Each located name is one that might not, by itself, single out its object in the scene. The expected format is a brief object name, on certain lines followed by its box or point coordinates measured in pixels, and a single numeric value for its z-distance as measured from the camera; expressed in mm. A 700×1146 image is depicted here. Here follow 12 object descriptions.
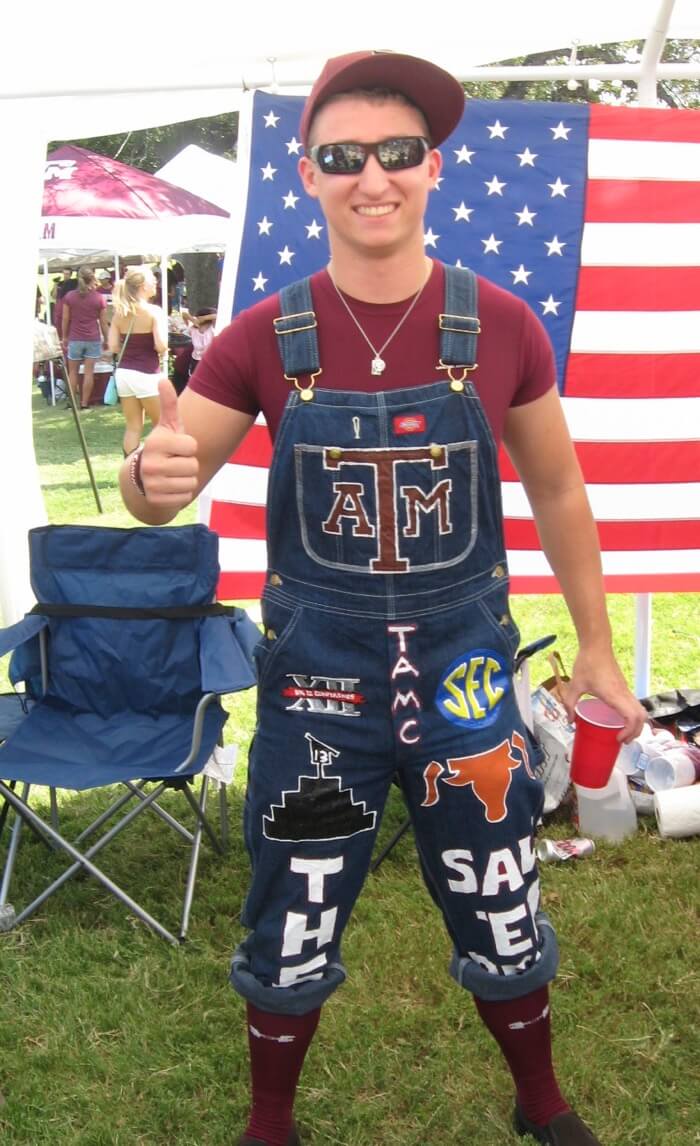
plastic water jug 3924
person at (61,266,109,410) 16266
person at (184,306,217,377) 15292
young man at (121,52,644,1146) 2008
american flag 4055
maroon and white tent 12984
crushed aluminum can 3795
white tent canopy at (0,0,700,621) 3998
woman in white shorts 10609
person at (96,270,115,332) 20028
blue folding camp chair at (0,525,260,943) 3755
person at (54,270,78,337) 17406
